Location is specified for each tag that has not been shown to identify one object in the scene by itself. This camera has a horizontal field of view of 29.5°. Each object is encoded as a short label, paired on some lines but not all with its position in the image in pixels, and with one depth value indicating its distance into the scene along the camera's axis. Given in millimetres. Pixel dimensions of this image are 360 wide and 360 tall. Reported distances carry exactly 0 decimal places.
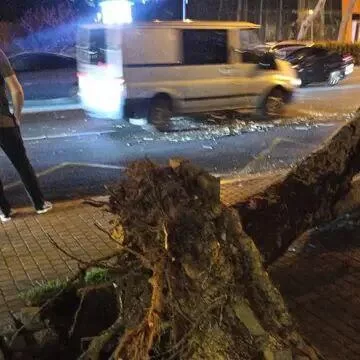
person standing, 6629
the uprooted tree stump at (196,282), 3254
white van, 12523
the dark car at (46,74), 17047
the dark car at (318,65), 22109
